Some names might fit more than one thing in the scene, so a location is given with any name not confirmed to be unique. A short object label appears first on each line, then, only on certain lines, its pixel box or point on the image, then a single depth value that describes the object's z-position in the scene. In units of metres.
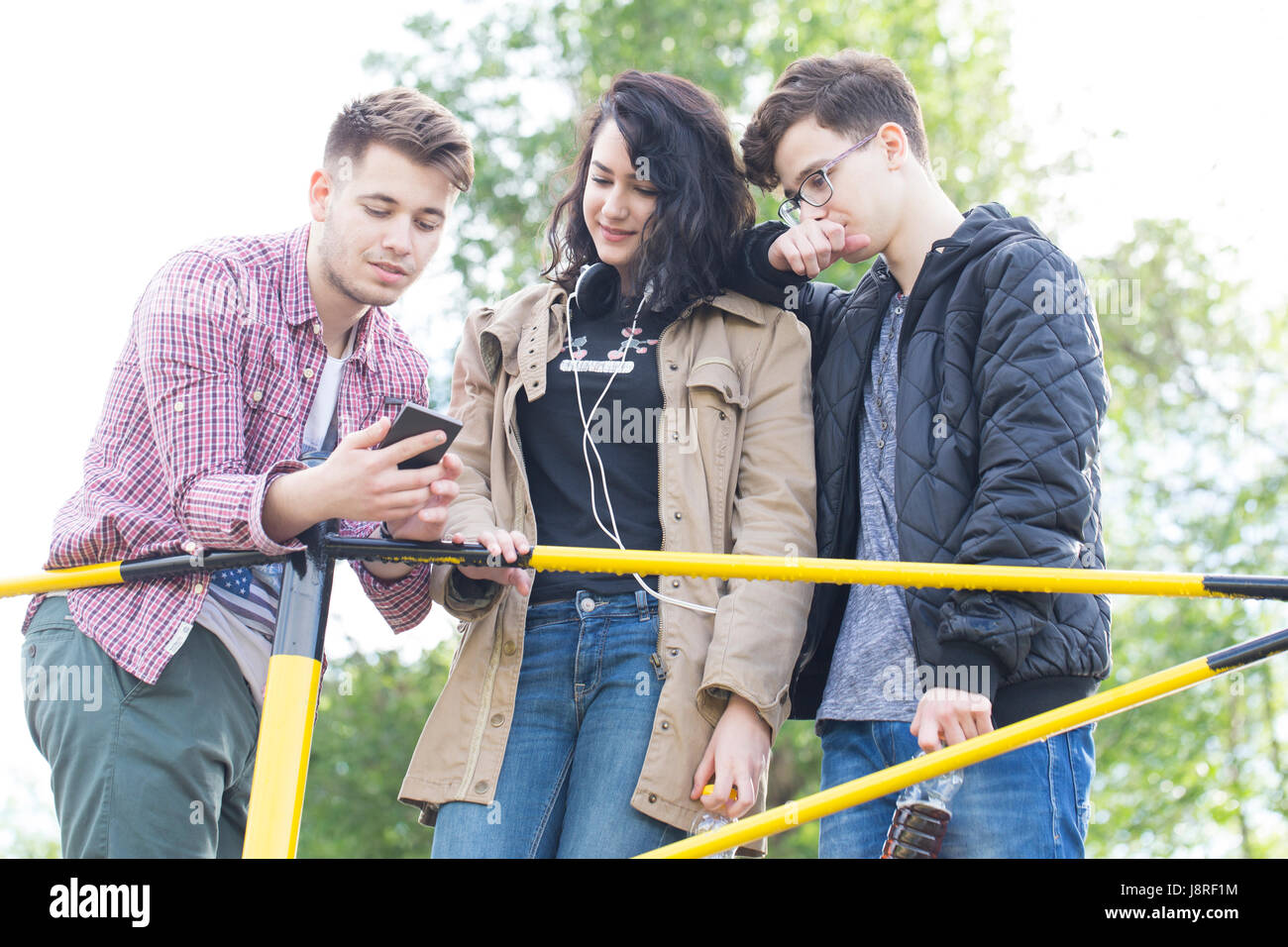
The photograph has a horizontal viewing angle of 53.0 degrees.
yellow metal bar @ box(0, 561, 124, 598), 2.51
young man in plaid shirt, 2.49
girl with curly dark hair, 2.65
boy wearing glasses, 2.44
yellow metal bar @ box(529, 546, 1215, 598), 2.28
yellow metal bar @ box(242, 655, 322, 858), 2.12
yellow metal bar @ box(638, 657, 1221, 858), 2.24
